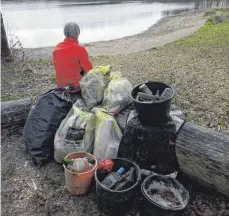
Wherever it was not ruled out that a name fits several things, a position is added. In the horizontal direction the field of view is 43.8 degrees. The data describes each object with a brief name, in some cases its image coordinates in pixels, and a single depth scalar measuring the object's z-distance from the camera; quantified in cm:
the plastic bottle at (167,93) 323
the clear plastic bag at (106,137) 343
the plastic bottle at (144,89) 342
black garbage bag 370
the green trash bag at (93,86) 395
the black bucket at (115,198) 279
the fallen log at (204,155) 286
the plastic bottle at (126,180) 293
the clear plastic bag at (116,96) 370
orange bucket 309
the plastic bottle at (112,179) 295
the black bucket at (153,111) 300
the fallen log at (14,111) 436
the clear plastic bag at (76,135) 353
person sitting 425
